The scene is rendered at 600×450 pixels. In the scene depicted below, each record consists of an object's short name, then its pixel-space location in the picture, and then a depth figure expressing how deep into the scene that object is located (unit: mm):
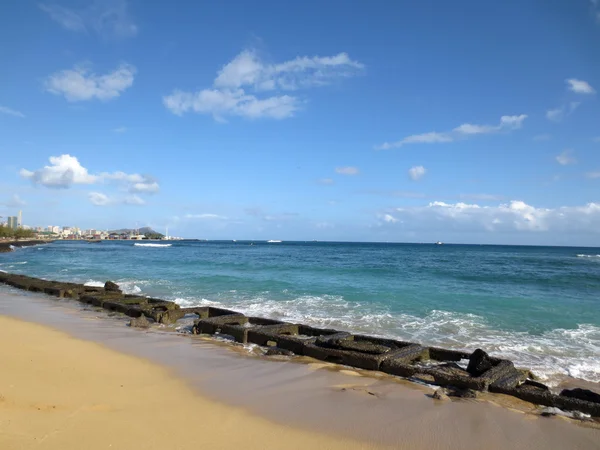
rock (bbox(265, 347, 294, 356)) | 8352
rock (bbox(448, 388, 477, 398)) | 5926
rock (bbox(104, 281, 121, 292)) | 16391
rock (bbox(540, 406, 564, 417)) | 5375
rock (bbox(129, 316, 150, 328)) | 10946
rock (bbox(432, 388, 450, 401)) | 5867
